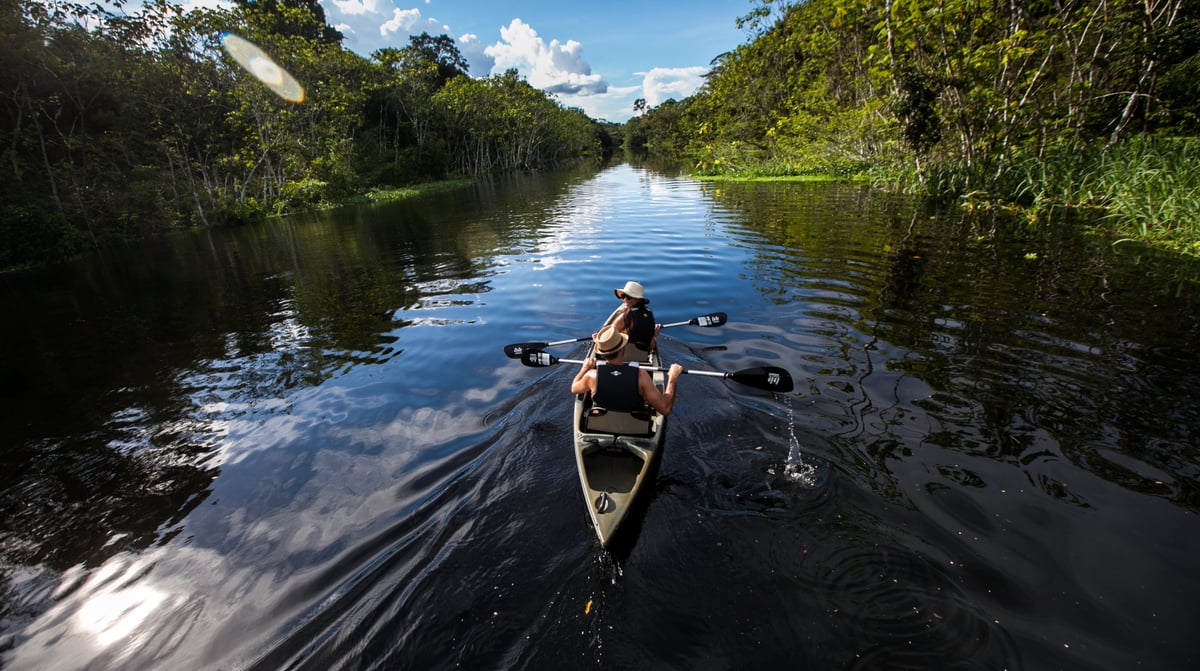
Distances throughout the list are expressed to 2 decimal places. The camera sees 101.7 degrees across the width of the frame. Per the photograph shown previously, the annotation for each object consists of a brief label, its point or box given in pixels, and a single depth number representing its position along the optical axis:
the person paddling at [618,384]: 4.79
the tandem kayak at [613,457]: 4.05
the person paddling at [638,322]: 6.90
